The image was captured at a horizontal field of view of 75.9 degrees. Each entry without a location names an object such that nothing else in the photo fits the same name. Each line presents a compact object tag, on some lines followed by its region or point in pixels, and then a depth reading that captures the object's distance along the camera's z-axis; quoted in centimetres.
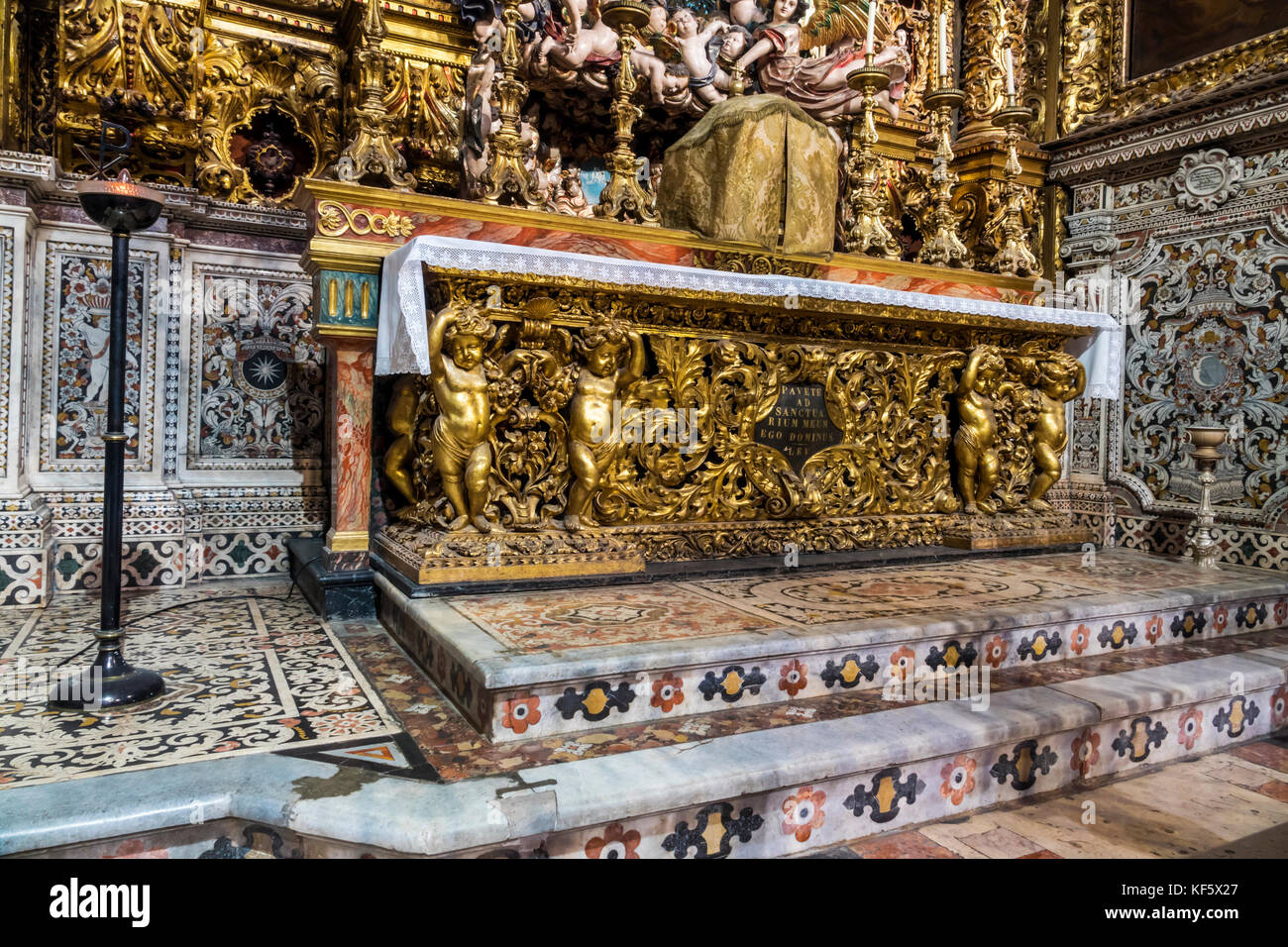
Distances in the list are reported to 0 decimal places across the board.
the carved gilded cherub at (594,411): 411
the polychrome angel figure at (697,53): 625
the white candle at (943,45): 444
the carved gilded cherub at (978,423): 544
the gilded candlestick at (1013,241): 589
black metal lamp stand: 273
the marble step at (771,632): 280
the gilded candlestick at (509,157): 435
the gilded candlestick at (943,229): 572
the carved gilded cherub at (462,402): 384
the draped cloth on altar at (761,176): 481
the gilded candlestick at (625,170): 467
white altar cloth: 367
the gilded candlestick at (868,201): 544
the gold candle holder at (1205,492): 542
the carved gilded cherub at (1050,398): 570
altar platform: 210
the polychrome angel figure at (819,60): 650
